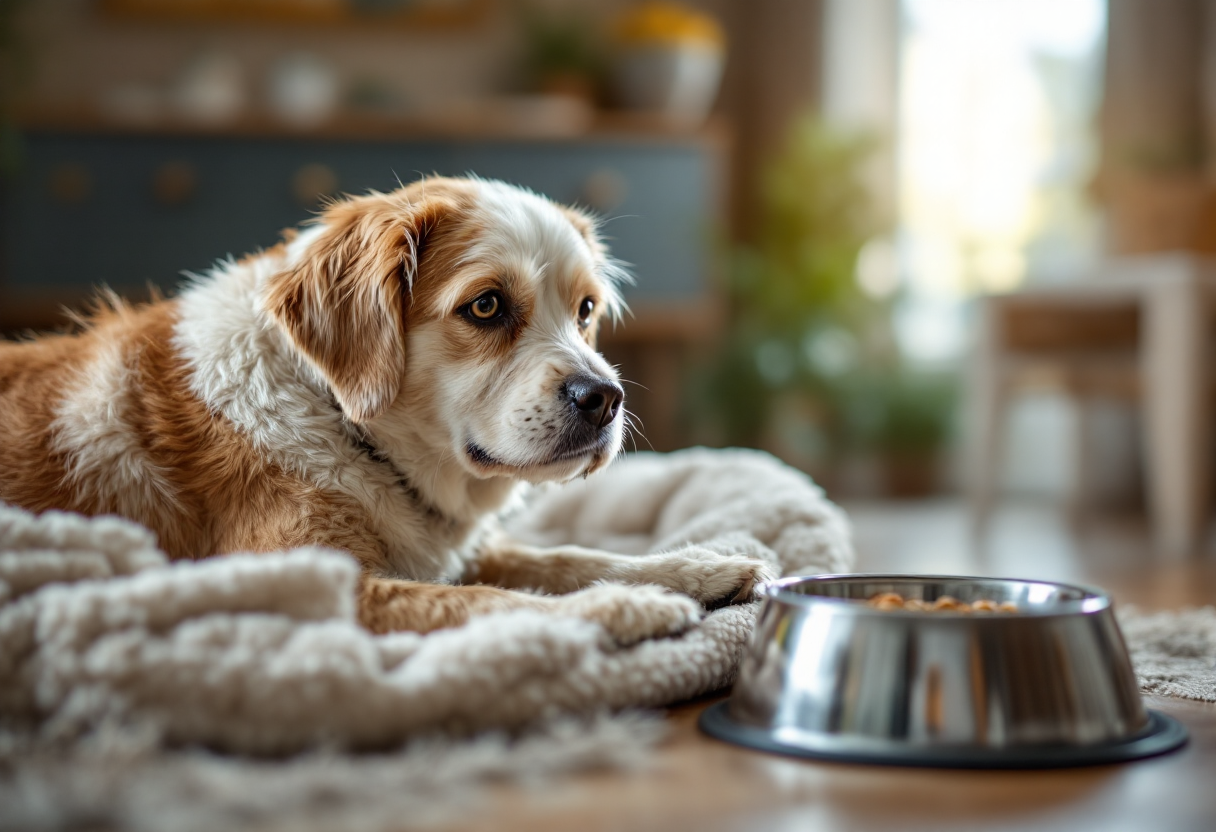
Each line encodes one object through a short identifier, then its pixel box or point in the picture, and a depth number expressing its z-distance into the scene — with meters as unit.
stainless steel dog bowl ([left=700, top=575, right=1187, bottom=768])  1.28
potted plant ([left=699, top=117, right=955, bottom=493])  5.04
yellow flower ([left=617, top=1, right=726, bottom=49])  4.98
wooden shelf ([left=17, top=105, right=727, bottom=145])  4.34
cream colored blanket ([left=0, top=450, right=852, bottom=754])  1.24
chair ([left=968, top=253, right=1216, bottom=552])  3.64
